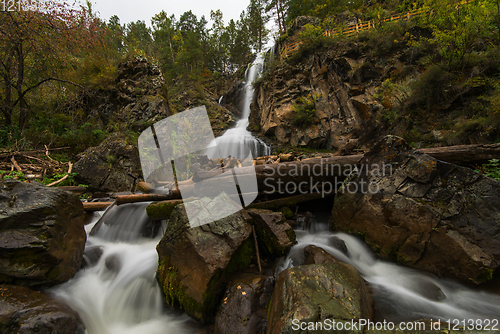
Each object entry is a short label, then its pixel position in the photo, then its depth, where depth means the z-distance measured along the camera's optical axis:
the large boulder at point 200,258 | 2.80
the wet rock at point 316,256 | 3.26
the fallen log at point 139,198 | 5.41
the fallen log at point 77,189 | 6.95
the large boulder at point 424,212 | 3.13
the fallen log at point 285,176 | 4.87
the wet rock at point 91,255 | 3.78
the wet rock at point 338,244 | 4.06
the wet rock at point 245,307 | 2.48
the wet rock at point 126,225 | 4.72
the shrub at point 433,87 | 8.05
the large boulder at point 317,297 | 1.80
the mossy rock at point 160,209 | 4.66
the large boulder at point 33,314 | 2.07
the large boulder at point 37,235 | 2.65
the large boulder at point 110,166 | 8.18
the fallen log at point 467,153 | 4.35
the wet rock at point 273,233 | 3.65
